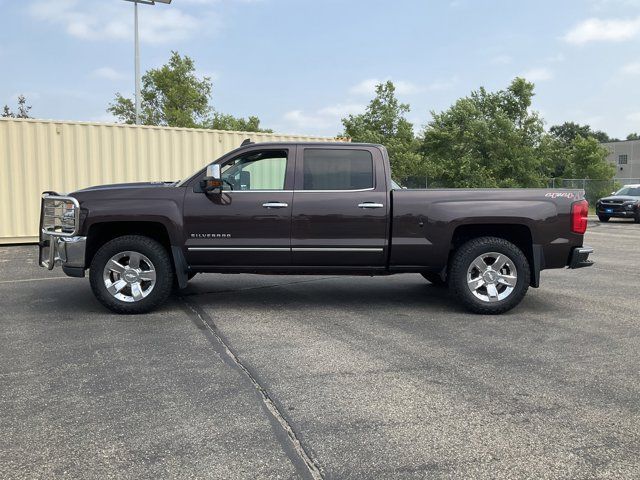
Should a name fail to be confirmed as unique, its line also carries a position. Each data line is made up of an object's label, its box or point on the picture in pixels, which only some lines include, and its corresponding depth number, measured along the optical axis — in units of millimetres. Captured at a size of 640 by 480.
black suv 21891
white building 76000
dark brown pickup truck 5883
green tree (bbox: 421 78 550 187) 32844
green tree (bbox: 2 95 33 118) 48753
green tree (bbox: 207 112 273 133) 34000
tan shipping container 12445
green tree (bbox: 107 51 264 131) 28281
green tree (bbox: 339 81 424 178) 35719
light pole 19230
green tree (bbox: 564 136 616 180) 45000
